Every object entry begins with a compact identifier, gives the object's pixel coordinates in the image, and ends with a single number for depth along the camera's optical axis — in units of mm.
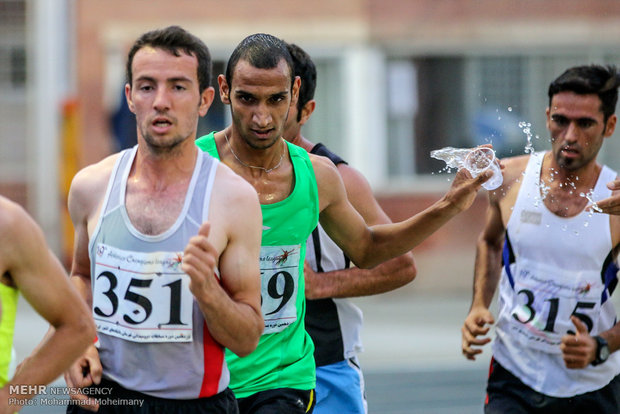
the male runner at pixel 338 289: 11320
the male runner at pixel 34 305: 7238
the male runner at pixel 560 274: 11219
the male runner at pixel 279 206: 9844
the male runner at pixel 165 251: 8227
